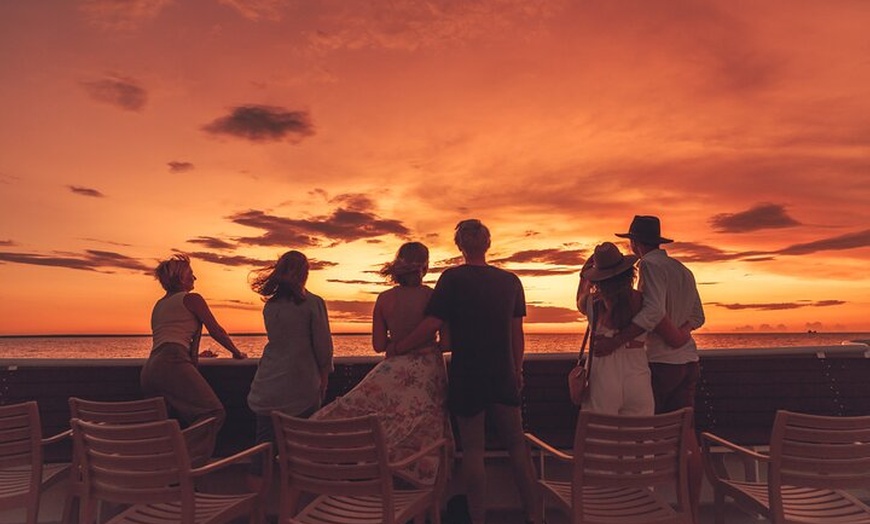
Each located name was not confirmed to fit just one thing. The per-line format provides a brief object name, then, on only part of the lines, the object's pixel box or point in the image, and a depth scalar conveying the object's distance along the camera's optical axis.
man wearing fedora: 3.97
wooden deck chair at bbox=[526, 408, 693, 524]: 2.96
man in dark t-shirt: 3.76
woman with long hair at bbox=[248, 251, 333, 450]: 4.00
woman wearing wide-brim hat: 3.65
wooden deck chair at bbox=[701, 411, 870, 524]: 3.05
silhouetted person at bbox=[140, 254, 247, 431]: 4.41
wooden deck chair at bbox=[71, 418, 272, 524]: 2.93
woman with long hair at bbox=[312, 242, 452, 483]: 3.82
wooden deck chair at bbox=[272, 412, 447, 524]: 2.94
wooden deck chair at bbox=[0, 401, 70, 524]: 3.53
